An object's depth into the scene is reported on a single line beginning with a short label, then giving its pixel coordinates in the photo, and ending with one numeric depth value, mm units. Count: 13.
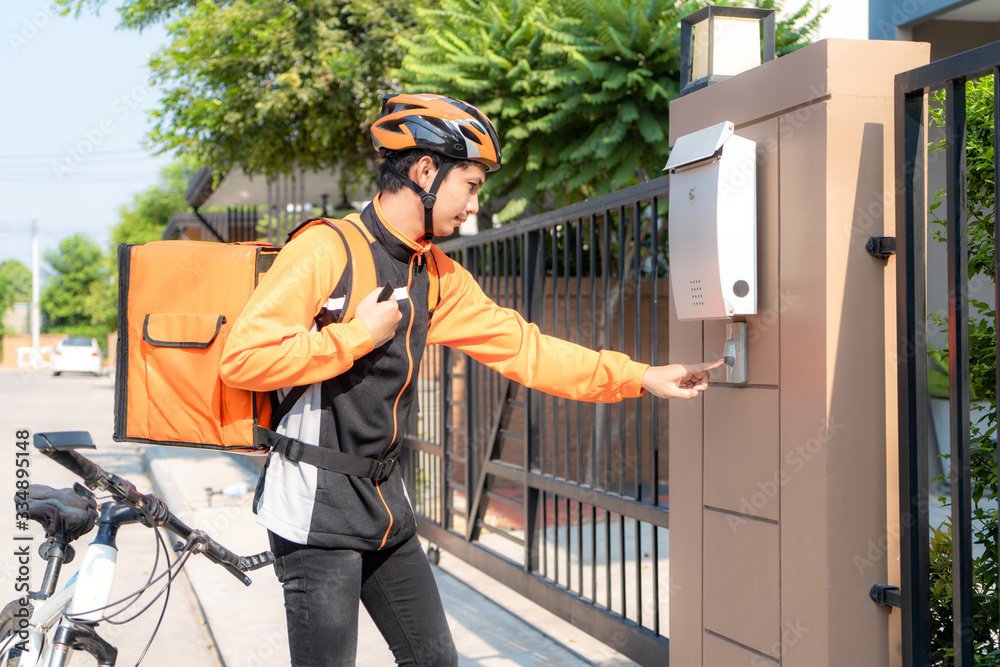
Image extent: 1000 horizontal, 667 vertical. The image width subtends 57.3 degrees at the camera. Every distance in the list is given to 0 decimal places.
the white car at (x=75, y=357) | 35812
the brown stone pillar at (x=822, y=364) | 2326
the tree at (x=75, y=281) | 64062
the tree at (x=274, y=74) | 9930
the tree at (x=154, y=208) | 41344
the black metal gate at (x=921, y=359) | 2098
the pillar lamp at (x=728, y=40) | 2797
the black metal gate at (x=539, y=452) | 4113
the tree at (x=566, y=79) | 6730
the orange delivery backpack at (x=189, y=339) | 2369
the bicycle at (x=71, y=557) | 2240
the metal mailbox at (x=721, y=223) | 2490
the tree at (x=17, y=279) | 85075
